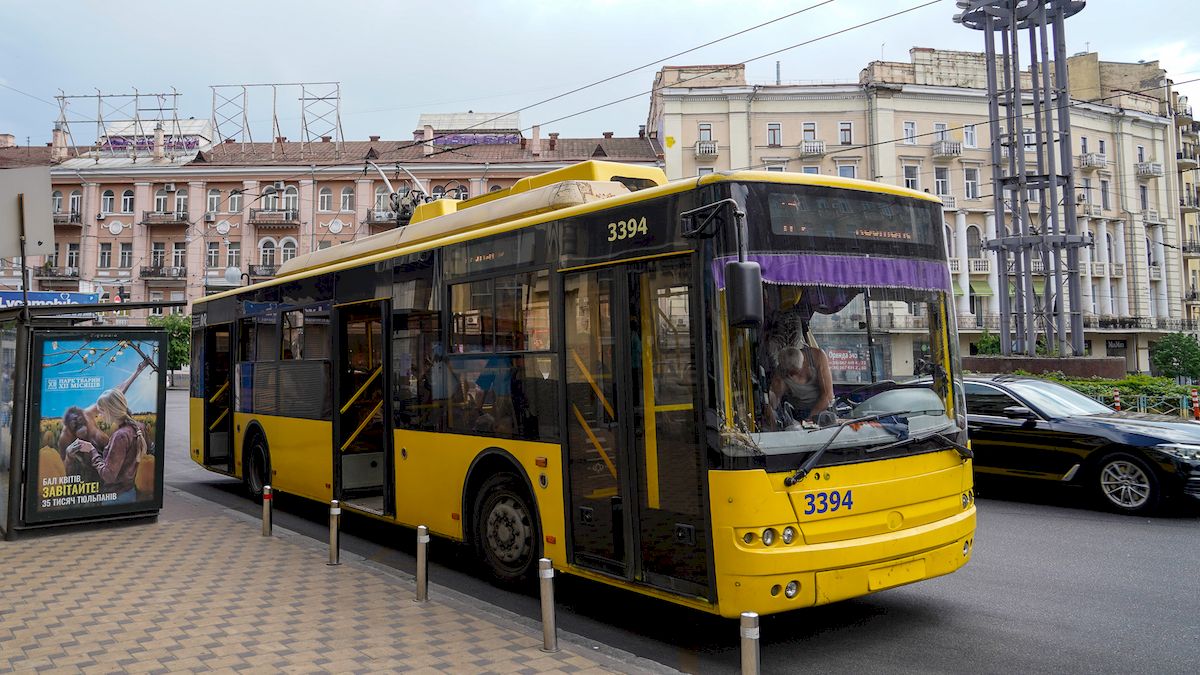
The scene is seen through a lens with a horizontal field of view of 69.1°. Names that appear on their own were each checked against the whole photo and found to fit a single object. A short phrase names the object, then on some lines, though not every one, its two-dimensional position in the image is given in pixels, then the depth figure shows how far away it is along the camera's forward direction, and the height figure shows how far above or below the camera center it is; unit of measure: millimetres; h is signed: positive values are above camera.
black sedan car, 9891 -928
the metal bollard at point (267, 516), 9391 -1435
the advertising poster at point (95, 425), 9336 -412
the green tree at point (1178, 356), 51281 +478
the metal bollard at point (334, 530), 8023 -1369
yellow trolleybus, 5402 -100
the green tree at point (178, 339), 56344 +3023
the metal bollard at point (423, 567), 6750 -1447
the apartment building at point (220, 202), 56062 +12007
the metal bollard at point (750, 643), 4367 -1355
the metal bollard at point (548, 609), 5551 -1477
